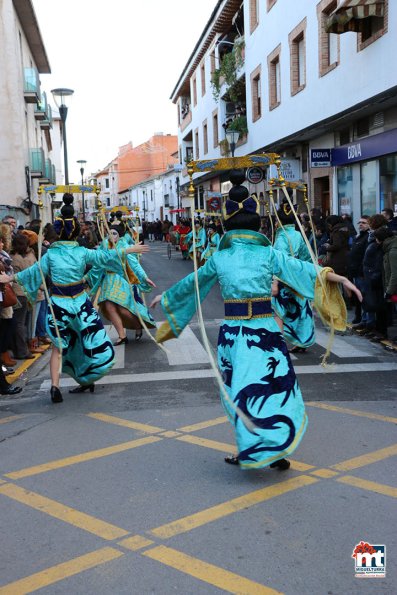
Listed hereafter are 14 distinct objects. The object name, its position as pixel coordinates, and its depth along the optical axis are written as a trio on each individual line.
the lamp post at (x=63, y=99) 17.17
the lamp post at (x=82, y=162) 32.31
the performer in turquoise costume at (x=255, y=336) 4.53
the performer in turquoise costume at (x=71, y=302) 6.80
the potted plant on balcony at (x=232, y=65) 27.18
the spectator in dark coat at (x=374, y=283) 9.75
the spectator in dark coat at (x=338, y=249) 11.78
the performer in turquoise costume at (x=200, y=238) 23.62
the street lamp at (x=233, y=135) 22.21
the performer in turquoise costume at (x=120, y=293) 9.94
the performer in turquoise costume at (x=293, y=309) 8.20
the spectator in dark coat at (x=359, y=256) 10.66
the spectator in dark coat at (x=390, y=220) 10.40
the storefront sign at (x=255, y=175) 20.00
